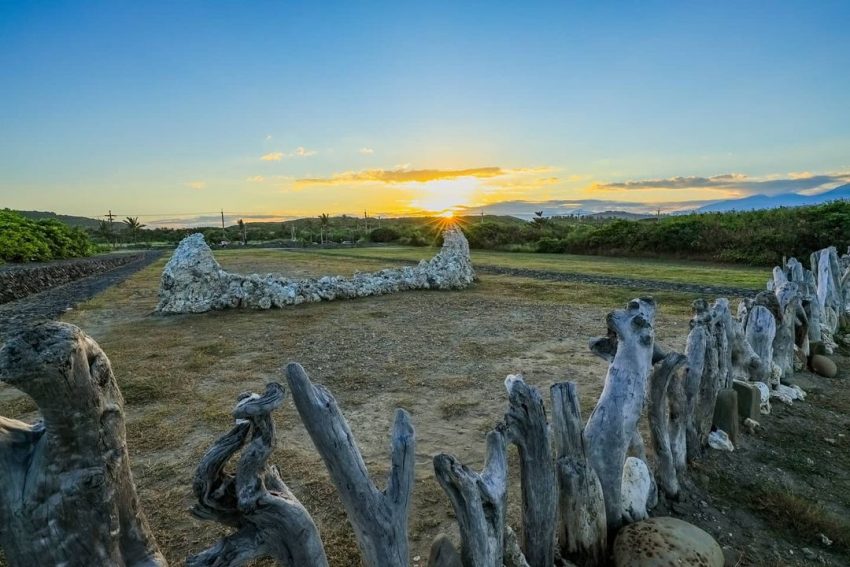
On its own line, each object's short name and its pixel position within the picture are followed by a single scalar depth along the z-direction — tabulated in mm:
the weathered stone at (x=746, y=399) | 5211
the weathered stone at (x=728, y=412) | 4777
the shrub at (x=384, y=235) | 51312
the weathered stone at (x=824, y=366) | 7008
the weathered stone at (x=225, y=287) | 12602
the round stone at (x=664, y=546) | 2914
